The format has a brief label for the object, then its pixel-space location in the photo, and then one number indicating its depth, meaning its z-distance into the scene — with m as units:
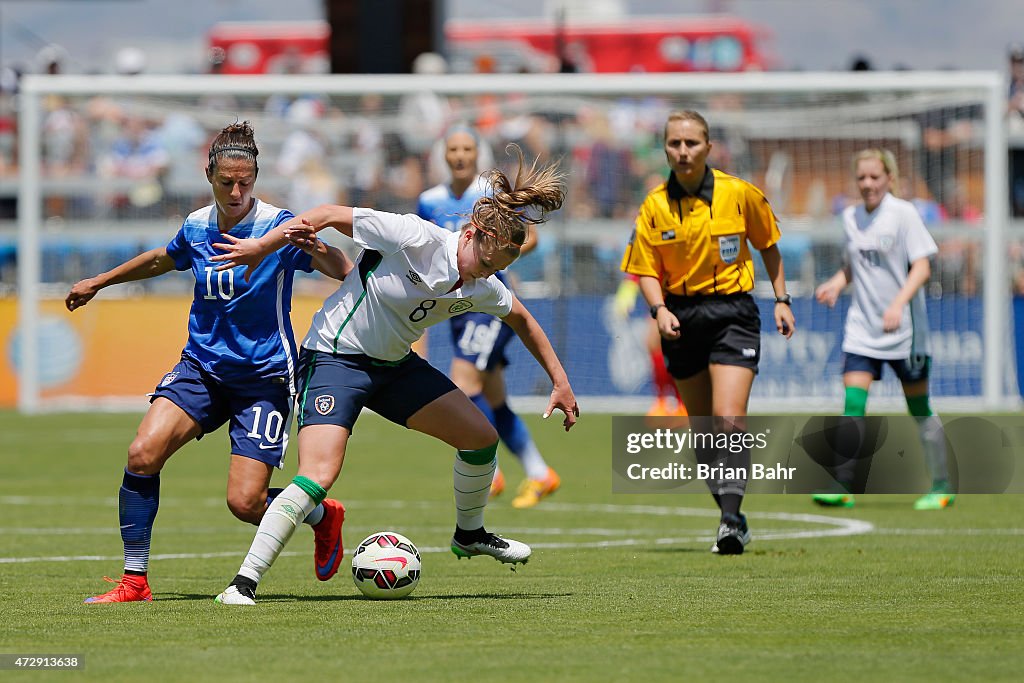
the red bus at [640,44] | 96.00
